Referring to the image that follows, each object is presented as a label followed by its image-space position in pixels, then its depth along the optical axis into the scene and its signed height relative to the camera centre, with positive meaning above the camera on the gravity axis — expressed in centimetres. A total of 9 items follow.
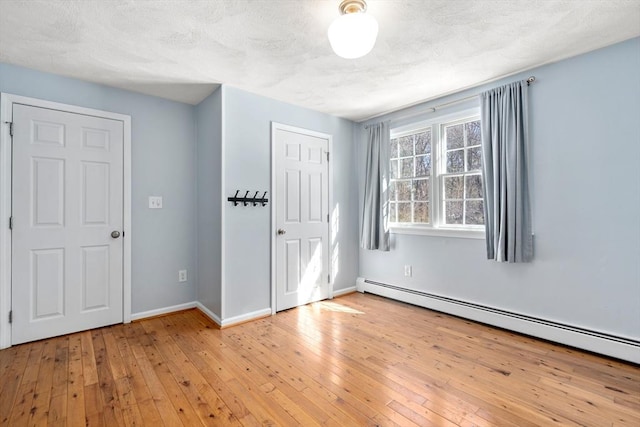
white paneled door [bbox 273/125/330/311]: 354 -1
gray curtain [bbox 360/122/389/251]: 395 +34
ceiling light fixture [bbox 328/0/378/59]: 181 +113
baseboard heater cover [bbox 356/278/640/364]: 234 -100
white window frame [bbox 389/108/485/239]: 336 +45
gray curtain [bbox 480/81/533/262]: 279 +36
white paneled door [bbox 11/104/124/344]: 267 -5
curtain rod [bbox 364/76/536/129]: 278 +124
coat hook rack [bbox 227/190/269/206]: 317 +18
